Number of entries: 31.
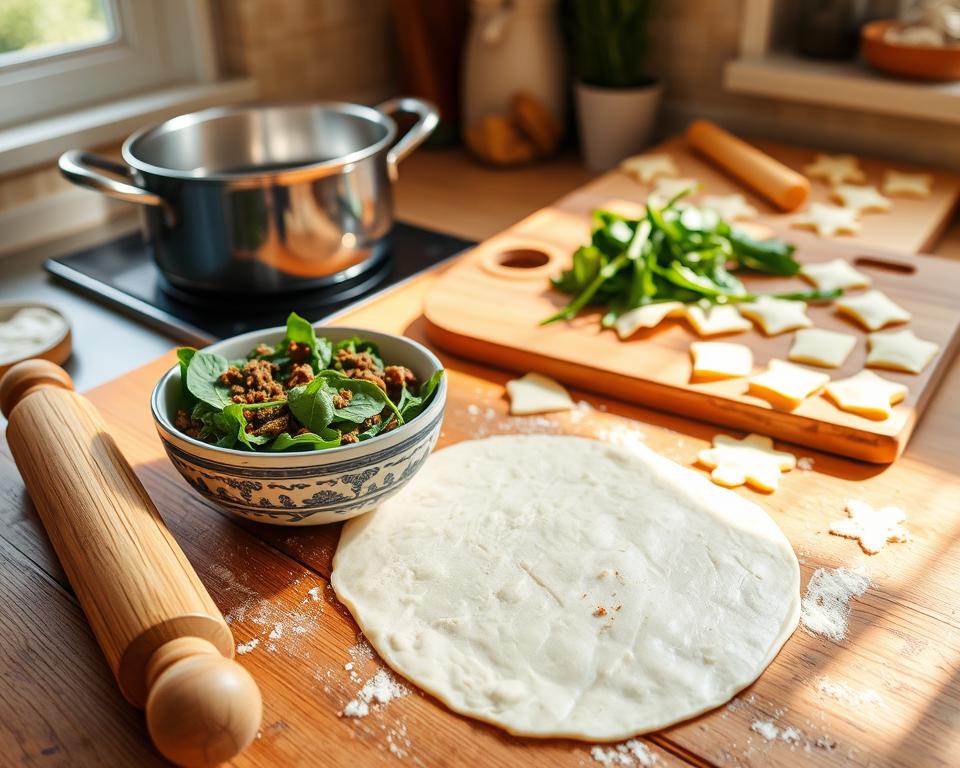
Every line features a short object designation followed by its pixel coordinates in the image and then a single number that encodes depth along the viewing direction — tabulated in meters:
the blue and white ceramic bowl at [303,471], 0.75
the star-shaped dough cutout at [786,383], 0.96
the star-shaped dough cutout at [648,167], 1.52
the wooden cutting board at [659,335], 0.96
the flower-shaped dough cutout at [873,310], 1.10
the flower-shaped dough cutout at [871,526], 0.83
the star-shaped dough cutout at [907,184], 1.44
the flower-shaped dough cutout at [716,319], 1.10
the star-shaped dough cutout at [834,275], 1.17
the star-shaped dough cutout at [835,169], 1.49
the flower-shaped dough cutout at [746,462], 0.91
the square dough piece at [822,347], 1.03
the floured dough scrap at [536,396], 1.03
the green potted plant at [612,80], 1.62
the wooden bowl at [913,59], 1.43
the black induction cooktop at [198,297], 1.23
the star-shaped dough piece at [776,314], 1.10
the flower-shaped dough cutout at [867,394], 0.94
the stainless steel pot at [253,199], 1.14
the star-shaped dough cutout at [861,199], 1.40
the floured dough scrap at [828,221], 1.33
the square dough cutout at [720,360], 1.01
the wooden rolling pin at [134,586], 0.59
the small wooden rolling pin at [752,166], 1.39
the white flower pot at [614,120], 1.67
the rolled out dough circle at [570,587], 0.69
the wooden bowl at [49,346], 1.11
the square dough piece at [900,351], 1.02
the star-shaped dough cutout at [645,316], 1.10
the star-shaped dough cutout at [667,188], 1.44
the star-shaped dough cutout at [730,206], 1.38
